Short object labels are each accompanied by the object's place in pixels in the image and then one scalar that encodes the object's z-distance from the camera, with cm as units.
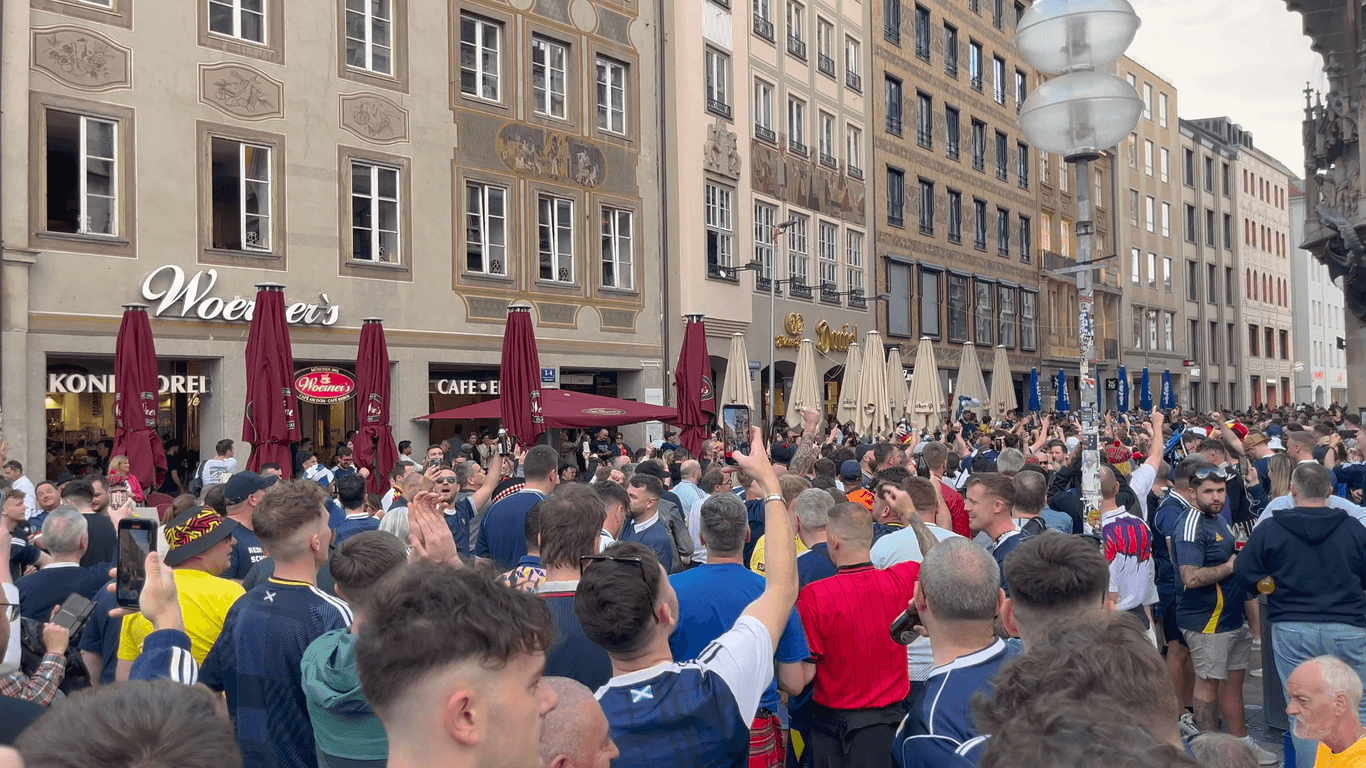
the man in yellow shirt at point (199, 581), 473
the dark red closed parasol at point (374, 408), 1580
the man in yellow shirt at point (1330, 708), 421
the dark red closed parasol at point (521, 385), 1703
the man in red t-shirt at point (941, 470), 926
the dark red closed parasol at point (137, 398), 1402
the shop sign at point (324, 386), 1953
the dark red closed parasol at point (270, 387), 1403
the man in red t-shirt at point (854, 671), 506
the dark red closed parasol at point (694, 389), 1858
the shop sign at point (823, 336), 3081
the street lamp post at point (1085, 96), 631
